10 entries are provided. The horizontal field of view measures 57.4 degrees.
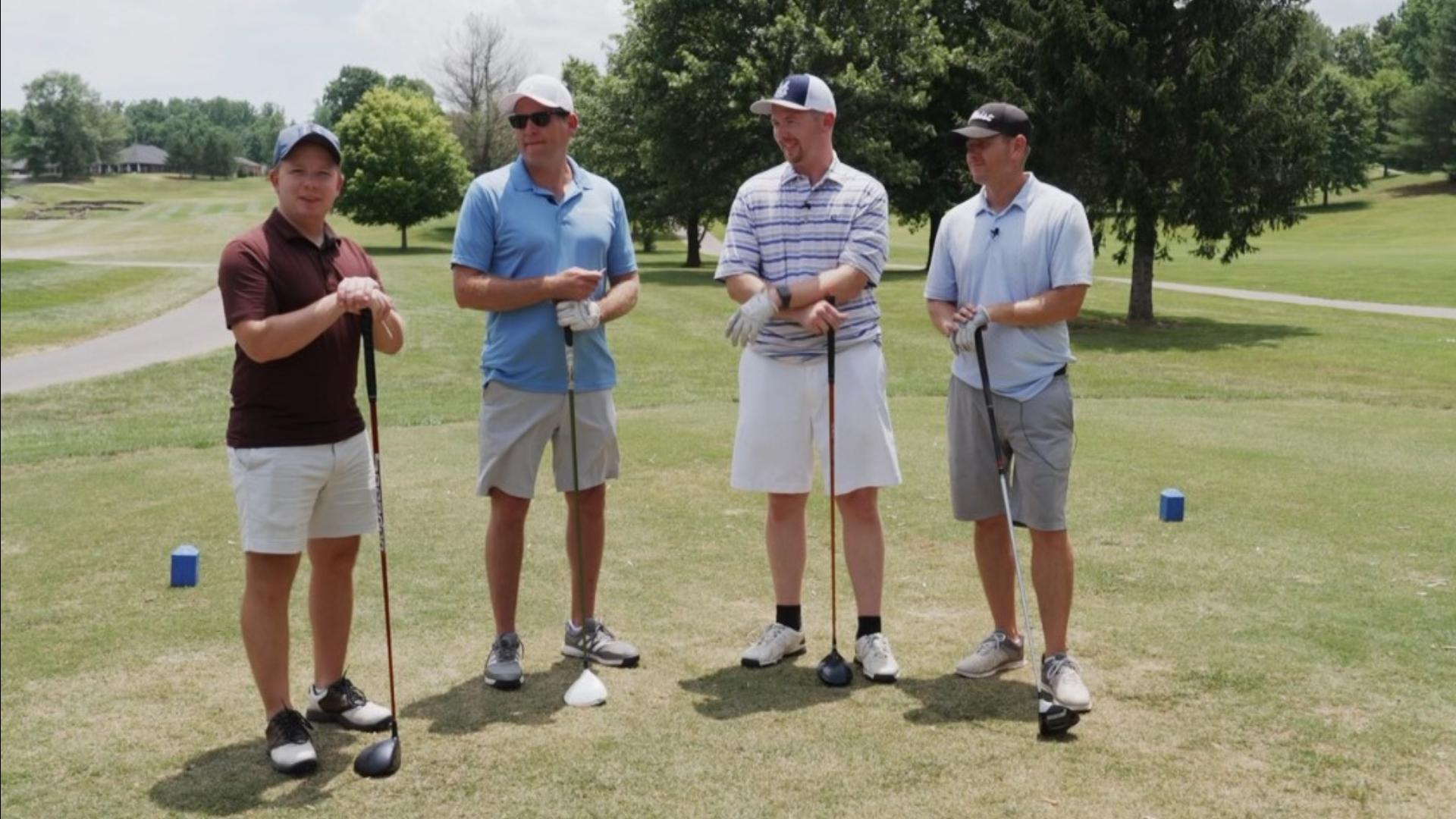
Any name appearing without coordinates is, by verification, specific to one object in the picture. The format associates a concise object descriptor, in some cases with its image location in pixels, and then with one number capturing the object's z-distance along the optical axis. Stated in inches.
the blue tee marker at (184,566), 281.7
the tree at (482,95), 1628.9
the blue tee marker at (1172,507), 320.5
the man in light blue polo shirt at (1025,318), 199.9
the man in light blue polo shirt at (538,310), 210.1
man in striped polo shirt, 210.2
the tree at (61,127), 4638.3
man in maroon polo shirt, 173.5
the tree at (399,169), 2390.5
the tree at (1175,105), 908.6
